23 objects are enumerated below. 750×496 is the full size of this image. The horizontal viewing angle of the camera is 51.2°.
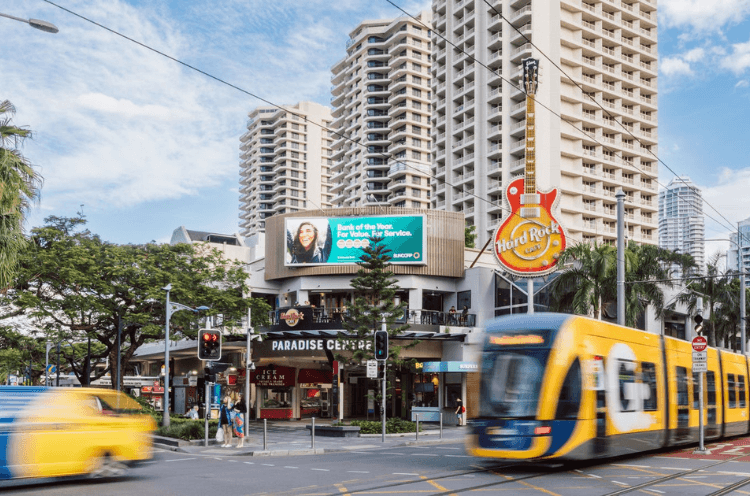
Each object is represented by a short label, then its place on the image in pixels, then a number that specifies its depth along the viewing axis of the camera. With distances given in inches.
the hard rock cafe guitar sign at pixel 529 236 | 1646.2
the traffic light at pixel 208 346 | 1002.5
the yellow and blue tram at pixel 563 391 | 624.4
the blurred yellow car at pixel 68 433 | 545.0
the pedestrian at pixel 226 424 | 1032.5
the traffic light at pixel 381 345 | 1109.7
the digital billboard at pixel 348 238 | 1834.4
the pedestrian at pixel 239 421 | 1027.9
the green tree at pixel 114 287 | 1482.5
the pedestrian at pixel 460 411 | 1601.9
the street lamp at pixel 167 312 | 1319.9
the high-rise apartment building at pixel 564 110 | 3280.0
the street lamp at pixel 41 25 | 582.8
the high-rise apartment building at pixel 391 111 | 4500.5
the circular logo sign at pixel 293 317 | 1697.8
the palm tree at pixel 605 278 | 1558.8
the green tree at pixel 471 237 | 3152.1
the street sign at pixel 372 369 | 1152.8
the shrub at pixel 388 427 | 1318.9
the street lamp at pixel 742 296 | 1520.7
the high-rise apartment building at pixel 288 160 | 5841.5
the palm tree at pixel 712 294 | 1840.9
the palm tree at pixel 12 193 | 717.3
